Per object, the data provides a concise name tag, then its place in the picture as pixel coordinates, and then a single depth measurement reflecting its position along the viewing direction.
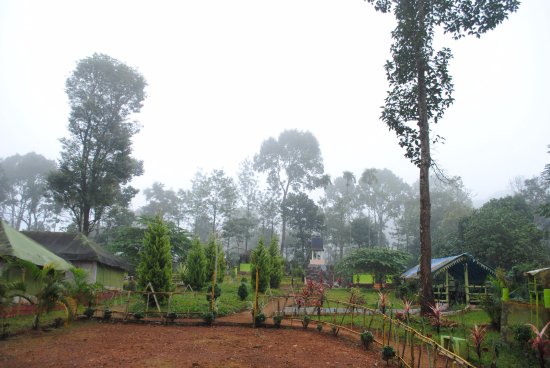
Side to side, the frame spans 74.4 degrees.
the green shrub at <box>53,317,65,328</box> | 11.48
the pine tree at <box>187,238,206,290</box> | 22.19
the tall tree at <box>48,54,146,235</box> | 27.88
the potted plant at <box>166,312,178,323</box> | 12.38
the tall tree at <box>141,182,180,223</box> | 60.34
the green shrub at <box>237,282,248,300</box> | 19.27
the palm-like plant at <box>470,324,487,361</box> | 8.24
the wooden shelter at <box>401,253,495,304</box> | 21.44
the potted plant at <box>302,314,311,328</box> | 11.87
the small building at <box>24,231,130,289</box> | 20.66
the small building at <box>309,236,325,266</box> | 49.53
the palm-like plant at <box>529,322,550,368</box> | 6.71
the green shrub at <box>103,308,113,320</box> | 12.59
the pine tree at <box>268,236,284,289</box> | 25.78
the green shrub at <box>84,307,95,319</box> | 12.68
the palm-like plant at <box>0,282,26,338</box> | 9.46
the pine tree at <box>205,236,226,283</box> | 23.92
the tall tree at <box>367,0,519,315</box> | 15.34
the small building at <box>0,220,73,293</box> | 13.10
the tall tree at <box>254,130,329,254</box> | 51.53
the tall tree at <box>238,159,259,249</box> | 58.12
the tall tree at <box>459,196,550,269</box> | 27.73
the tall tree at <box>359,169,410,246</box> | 66.81
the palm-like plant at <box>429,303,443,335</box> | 10.46
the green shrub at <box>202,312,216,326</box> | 12.17
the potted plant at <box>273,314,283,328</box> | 11.95
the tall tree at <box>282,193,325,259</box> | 45.72
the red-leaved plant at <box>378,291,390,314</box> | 11.01
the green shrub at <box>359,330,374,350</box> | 9.35
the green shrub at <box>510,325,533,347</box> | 9.35
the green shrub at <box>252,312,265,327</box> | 12.02
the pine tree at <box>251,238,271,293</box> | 22.56
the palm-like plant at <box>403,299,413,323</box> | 10.29
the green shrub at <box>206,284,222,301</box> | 15.82
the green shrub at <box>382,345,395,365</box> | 7.77
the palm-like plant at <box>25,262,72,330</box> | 10.77
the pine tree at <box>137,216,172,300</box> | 15.34
